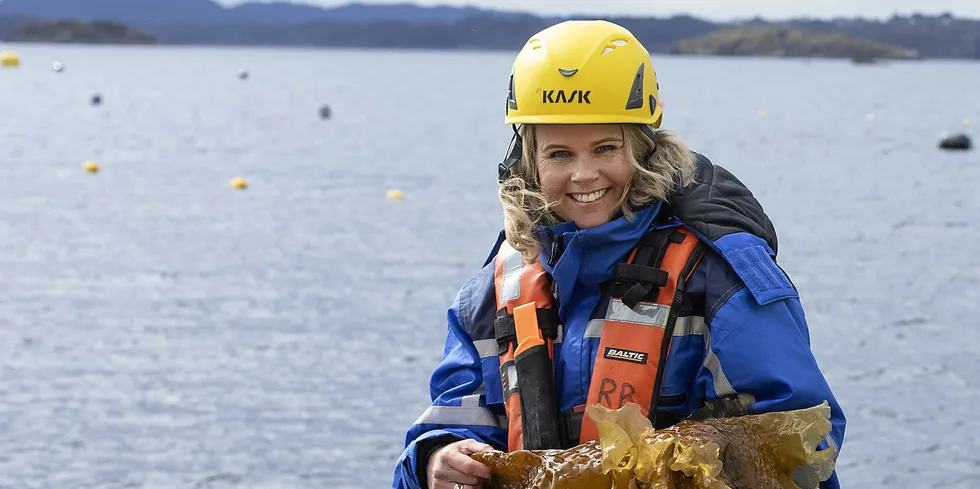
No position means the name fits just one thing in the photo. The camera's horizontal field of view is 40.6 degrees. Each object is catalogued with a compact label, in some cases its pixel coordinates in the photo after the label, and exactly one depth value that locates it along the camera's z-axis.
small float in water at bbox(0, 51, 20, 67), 119.07
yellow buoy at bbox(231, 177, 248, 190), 28.53
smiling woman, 3.12
